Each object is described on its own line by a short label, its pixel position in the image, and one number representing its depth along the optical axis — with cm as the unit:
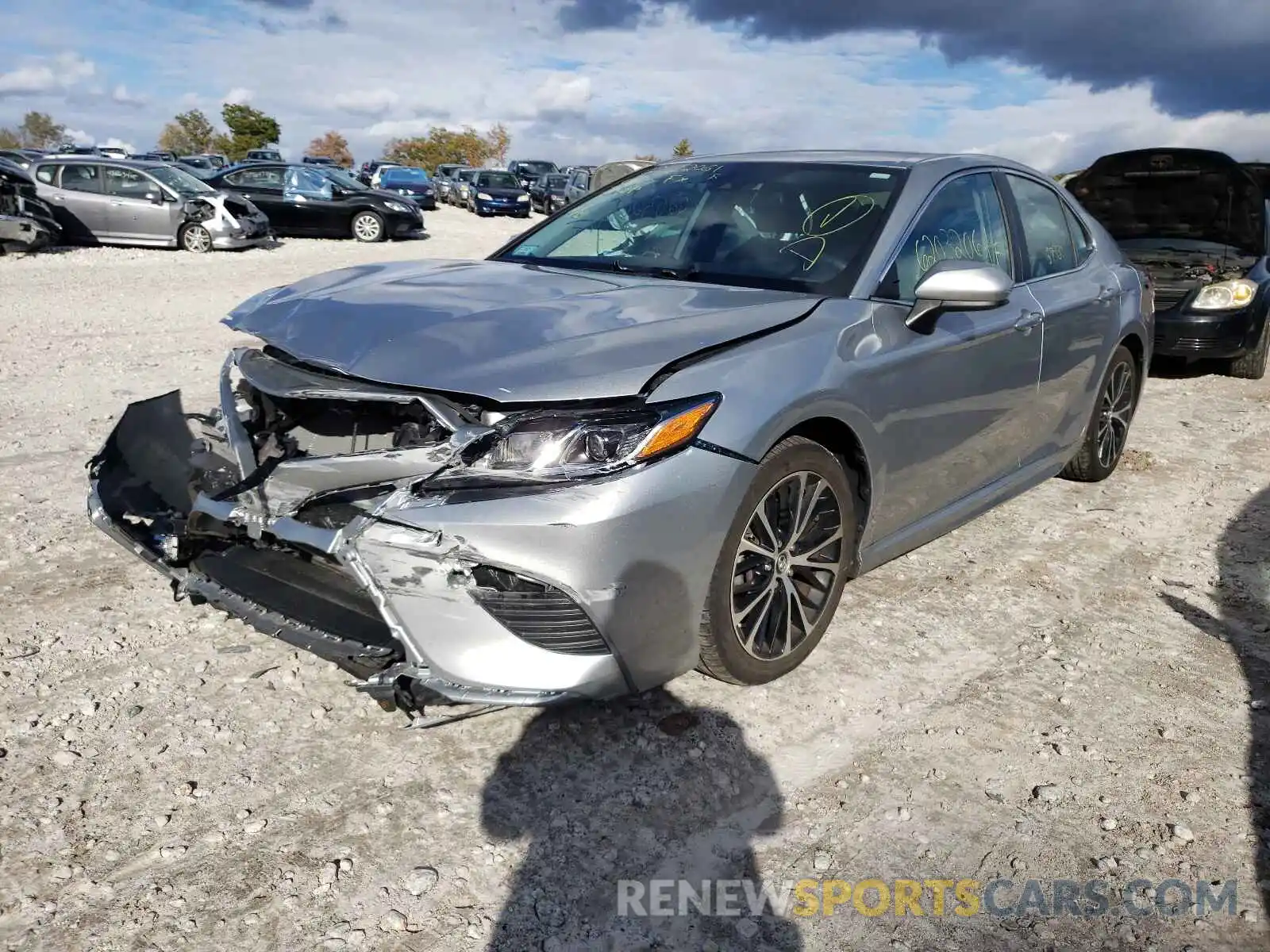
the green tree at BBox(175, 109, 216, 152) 7831
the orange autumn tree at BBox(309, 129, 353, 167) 9675
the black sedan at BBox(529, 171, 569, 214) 3484
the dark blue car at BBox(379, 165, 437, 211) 3103
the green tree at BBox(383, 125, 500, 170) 8112
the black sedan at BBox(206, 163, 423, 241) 1931
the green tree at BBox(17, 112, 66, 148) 9025
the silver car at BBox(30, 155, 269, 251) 1625
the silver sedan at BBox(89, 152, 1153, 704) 246
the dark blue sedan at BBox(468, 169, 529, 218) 3095
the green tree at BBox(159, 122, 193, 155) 8006
